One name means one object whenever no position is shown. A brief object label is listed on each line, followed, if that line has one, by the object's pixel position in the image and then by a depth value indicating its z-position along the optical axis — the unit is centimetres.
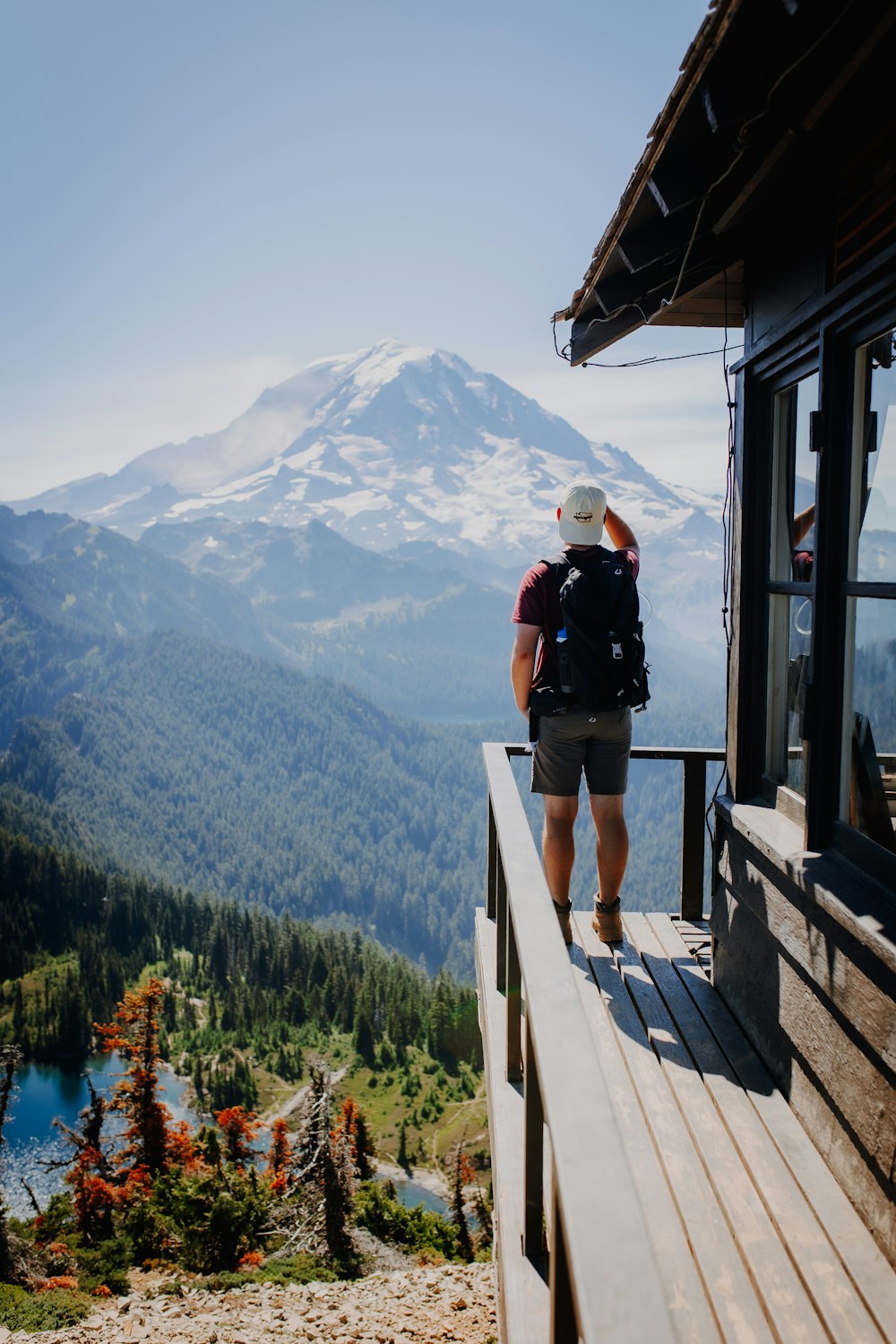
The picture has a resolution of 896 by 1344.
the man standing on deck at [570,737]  353
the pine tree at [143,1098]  3612
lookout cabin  211
